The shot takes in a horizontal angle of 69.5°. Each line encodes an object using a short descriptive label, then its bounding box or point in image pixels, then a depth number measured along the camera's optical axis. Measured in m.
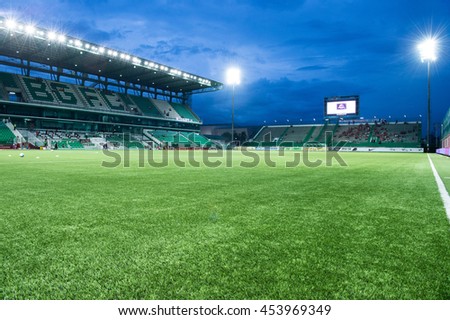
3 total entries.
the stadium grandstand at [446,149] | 26.98
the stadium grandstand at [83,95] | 43.41
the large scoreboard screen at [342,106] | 56.50
